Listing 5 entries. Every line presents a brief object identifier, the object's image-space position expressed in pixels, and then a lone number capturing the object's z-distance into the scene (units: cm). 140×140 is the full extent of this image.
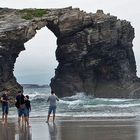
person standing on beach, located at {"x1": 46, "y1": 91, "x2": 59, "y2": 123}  2927
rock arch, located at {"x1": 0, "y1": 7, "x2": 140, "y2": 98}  7425
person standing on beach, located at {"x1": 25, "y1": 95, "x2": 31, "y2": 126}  2708
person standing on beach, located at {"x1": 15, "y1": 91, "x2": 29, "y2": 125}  2634
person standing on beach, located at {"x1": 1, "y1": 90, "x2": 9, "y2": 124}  2759
